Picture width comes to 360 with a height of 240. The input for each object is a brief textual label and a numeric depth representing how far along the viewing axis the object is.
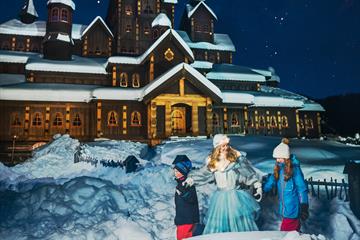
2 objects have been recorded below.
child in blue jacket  4.92
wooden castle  19.55
